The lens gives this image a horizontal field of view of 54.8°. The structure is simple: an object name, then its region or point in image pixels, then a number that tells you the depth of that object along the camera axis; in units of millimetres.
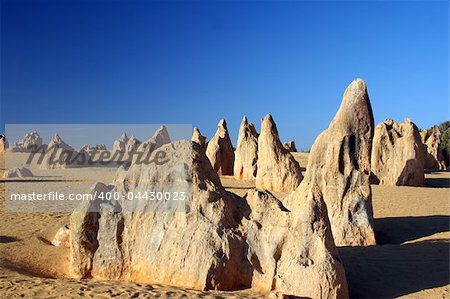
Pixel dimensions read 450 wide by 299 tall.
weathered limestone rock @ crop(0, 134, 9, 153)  36138
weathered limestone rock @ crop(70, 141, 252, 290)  6191
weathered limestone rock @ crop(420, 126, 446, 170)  28278
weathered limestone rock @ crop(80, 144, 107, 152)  50338
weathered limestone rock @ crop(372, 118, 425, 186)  17922
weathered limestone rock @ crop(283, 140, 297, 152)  40603
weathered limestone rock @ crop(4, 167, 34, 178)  20453
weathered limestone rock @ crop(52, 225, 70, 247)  8922
